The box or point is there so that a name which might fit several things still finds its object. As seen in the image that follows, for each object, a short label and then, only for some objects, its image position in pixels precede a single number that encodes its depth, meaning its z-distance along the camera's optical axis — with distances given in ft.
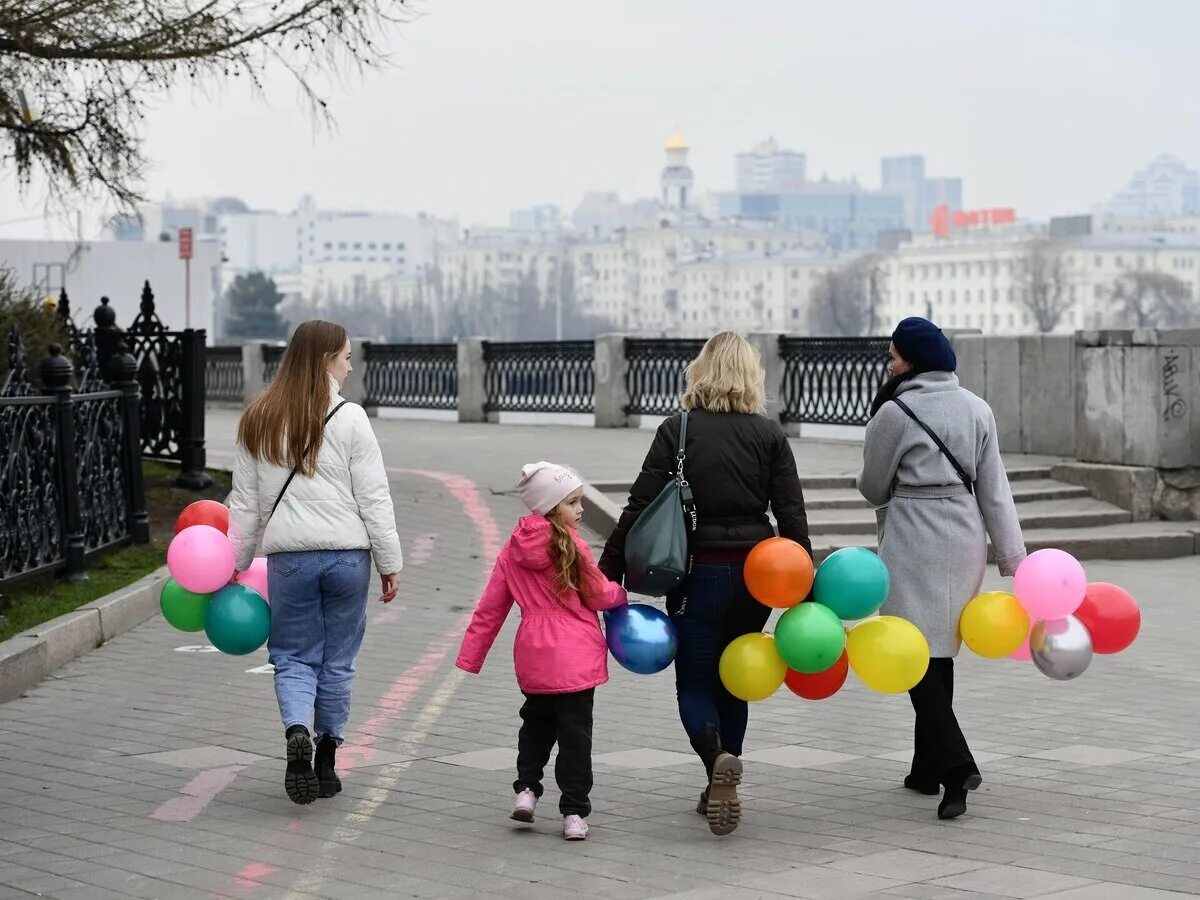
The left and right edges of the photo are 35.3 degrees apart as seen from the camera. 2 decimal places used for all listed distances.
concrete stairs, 47.70
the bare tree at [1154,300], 548.31
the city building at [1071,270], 599.57
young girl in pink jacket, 20.35
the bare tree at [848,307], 626.64
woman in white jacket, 21.84
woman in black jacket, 20.80
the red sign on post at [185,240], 141.38
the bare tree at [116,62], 45.29
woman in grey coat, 21.59
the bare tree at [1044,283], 577.02
